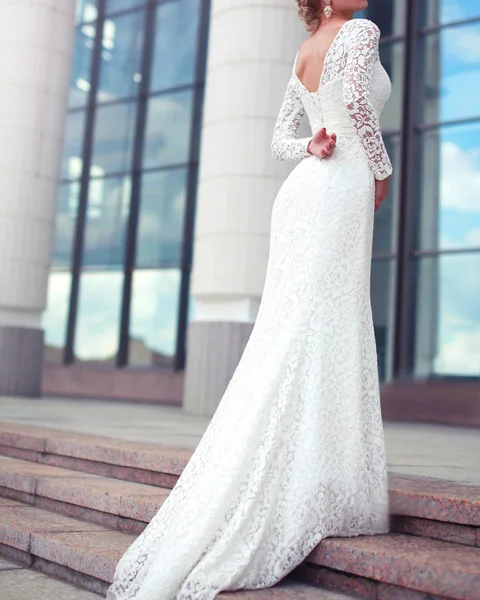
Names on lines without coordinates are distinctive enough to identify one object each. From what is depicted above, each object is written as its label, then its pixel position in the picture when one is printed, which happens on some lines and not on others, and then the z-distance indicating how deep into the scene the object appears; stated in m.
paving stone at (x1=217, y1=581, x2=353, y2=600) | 2.48
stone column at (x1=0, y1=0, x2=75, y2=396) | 10.97
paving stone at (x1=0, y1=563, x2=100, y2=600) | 2.97
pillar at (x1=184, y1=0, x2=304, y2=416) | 8.45
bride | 2.61
